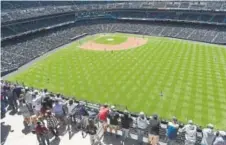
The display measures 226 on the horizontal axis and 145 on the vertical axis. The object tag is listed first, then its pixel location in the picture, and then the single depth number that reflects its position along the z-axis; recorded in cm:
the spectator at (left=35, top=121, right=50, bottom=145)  1014
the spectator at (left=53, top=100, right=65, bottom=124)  1152
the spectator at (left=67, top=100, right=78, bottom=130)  1166
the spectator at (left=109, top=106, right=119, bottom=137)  1086
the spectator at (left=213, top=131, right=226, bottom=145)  899
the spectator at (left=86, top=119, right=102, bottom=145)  1036
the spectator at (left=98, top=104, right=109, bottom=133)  1103
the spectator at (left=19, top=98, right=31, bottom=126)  1189
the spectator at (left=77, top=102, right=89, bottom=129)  1117
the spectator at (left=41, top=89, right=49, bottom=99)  1268
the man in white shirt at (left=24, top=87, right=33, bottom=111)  1279
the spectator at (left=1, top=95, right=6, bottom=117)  1341
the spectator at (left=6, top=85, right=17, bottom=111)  1361
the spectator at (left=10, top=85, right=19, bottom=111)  1373
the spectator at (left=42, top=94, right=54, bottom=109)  1218
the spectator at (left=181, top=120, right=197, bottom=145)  979
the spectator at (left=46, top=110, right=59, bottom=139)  1091
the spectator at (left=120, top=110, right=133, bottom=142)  1057
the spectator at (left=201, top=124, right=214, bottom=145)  935
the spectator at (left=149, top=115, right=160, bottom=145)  999
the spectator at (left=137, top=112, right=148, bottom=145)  1046
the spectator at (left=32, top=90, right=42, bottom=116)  1207
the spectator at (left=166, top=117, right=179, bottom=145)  1005
